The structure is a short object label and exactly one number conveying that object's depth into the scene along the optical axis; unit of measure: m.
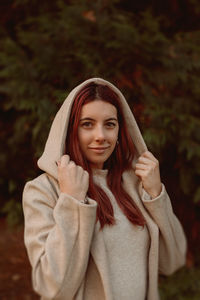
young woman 1.62
